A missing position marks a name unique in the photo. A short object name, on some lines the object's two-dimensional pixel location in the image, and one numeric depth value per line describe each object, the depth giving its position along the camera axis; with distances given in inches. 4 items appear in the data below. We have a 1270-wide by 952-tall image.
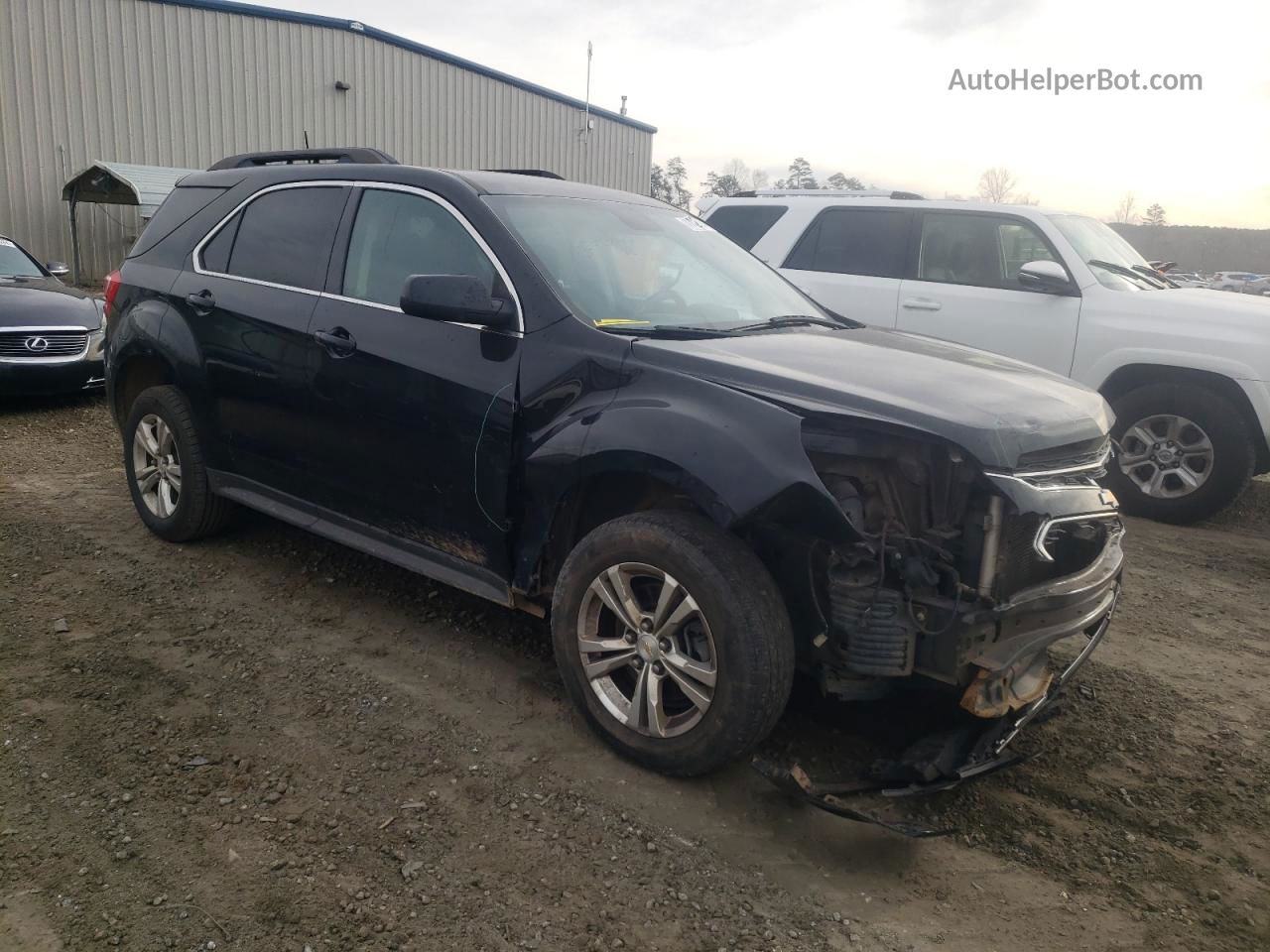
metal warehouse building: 671.8
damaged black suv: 109.4
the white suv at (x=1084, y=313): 242.8
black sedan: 311.9
